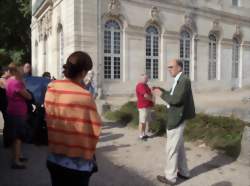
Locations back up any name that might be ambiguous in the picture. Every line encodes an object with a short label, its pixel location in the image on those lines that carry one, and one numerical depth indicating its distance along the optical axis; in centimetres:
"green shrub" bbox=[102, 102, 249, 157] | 449
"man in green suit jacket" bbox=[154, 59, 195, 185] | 320
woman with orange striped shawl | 178
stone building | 1126
